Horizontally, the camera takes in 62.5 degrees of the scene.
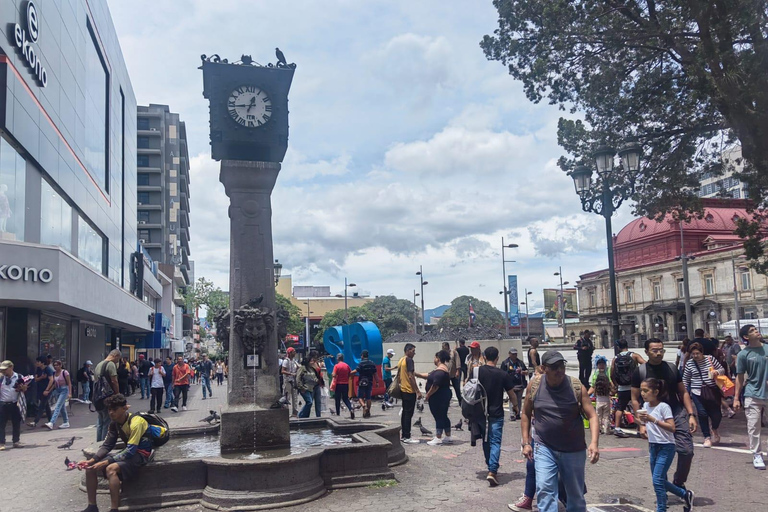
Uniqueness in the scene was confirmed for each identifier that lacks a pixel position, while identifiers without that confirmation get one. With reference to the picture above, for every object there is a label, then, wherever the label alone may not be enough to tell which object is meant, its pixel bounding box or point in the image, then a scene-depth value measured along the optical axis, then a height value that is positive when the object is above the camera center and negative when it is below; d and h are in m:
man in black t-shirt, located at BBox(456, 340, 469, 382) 15.70 -0.71
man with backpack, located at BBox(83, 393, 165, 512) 6.95 -1.29
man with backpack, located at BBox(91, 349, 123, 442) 11.18 -0.70
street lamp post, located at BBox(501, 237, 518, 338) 45.10 +3.90
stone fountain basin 7.10 -1.70
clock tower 8.95 +1.62
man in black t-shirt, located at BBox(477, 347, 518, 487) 7.93 -0.98
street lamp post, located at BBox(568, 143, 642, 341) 13.18 +3.11
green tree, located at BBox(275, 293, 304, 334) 80.44 +2.86
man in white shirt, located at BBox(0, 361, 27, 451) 12.02 -1.03
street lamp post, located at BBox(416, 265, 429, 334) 57.88 +4.07
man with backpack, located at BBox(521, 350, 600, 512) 5.25 -0.96
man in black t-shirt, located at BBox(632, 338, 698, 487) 6.45 -0.86
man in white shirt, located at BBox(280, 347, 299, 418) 15.48 -0.99
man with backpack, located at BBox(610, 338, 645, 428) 11.40 -0.92
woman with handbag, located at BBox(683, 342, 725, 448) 10.12 -1.09
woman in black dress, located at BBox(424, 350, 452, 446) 10.34 -1.12
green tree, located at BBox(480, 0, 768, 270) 13.47 +6.06
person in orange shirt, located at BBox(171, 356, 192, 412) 19.97 -1.32
